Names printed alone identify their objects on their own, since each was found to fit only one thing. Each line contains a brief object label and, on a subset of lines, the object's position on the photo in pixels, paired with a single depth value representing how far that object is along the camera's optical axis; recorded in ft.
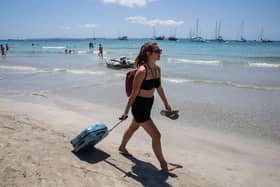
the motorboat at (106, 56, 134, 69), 60.39
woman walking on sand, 10.65
